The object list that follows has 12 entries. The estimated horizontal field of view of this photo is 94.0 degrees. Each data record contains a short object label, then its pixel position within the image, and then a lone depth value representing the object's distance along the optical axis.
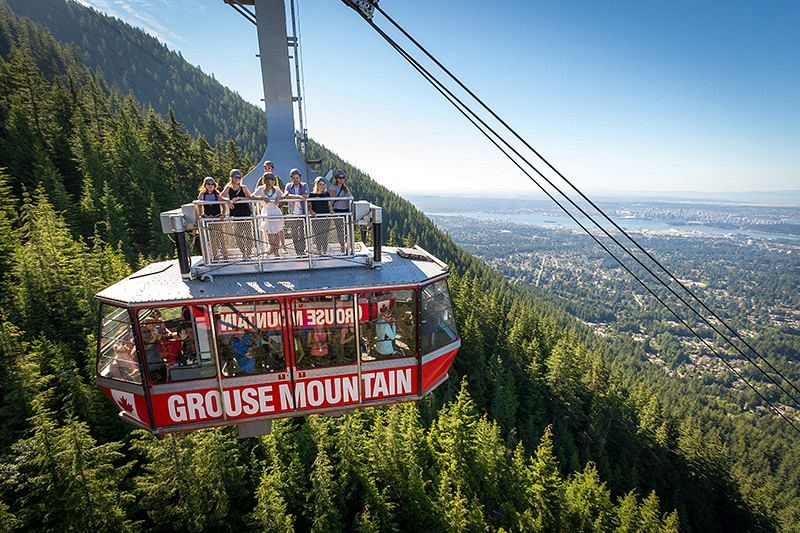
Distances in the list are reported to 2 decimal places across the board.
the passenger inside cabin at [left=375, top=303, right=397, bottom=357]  8.69
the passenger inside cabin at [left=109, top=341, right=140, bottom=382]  8.13
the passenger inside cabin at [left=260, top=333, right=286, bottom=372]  8.19
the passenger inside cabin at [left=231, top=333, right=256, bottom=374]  8.06
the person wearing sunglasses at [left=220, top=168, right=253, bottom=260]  8.30
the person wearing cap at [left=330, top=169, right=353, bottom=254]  8.75
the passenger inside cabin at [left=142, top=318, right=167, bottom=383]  7.78
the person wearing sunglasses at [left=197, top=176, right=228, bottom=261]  8.25
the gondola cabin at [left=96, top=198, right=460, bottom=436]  7.82
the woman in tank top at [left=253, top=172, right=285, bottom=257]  8.42
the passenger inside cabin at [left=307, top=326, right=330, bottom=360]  8.30
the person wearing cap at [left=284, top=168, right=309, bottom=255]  8.52
